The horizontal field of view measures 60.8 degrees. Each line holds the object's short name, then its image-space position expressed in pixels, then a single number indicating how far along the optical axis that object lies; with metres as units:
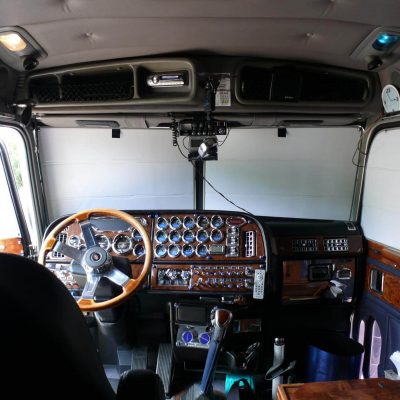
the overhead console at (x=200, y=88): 2.26
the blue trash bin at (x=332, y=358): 2.20
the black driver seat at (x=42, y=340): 0.86
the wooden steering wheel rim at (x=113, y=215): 1.67
